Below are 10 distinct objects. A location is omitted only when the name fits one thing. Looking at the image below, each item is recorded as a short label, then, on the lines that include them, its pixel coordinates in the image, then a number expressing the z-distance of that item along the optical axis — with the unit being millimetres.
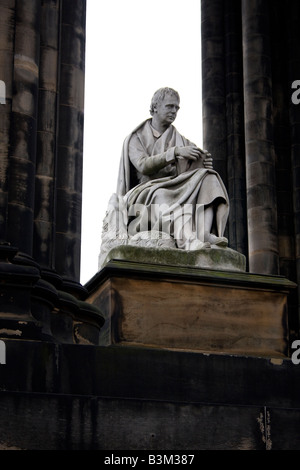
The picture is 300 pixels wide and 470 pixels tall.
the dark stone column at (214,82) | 17328
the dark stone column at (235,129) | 16797
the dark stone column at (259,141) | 16047
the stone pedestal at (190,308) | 11844
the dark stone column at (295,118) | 16453
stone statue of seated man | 13094
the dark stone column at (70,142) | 12039
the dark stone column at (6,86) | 10961
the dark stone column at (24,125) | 11055
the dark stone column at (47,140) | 11516
